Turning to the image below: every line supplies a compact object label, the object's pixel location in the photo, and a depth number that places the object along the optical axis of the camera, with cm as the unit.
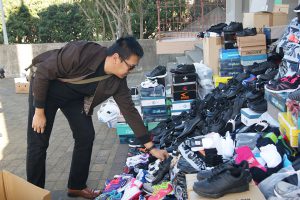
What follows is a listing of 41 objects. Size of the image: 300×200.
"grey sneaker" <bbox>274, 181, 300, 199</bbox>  209
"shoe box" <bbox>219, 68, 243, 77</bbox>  602
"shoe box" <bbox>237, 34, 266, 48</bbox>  569
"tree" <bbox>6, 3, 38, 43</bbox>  1557
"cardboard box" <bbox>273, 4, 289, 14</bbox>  683
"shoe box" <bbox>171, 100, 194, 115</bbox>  583
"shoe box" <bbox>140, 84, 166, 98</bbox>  576
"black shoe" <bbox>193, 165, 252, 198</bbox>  211
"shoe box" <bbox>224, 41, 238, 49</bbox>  627
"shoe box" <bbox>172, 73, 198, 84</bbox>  589
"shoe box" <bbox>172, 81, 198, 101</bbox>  587
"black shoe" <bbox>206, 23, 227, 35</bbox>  668
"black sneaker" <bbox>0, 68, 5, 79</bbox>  1263
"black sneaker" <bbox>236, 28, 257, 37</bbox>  583
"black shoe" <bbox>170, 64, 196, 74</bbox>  593
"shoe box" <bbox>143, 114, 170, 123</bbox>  579
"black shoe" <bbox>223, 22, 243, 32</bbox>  627
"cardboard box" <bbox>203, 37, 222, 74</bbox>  642
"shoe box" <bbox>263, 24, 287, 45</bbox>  589
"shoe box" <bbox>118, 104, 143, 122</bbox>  563
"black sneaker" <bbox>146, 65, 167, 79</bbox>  606
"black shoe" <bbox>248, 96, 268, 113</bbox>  388
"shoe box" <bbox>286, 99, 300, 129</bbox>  283
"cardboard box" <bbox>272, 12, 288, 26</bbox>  645
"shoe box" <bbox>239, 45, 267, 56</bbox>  572
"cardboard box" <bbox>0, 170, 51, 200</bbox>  250
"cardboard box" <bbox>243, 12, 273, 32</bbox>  642
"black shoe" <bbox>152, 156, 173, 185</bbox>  333
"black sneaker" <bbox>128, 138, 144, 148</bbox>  504
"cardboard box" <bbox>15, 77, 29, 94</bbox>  1012
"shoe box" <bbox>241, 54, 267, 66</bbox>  569
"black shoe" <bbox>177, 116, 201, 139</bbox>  437
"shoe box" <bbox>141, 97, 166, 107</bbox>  573
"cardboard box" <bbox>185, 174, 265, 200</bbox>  209
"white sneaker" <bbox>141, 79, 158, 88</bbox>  580
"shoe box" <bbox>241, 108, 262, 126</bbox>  378
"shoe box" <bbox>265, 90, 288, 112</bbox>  330
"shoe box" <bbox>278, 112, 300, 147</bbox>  287
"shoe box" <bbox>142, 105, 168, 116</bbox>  577
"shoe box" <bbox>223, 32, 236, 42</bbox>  624
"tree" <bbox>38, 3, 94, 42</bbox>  1598
